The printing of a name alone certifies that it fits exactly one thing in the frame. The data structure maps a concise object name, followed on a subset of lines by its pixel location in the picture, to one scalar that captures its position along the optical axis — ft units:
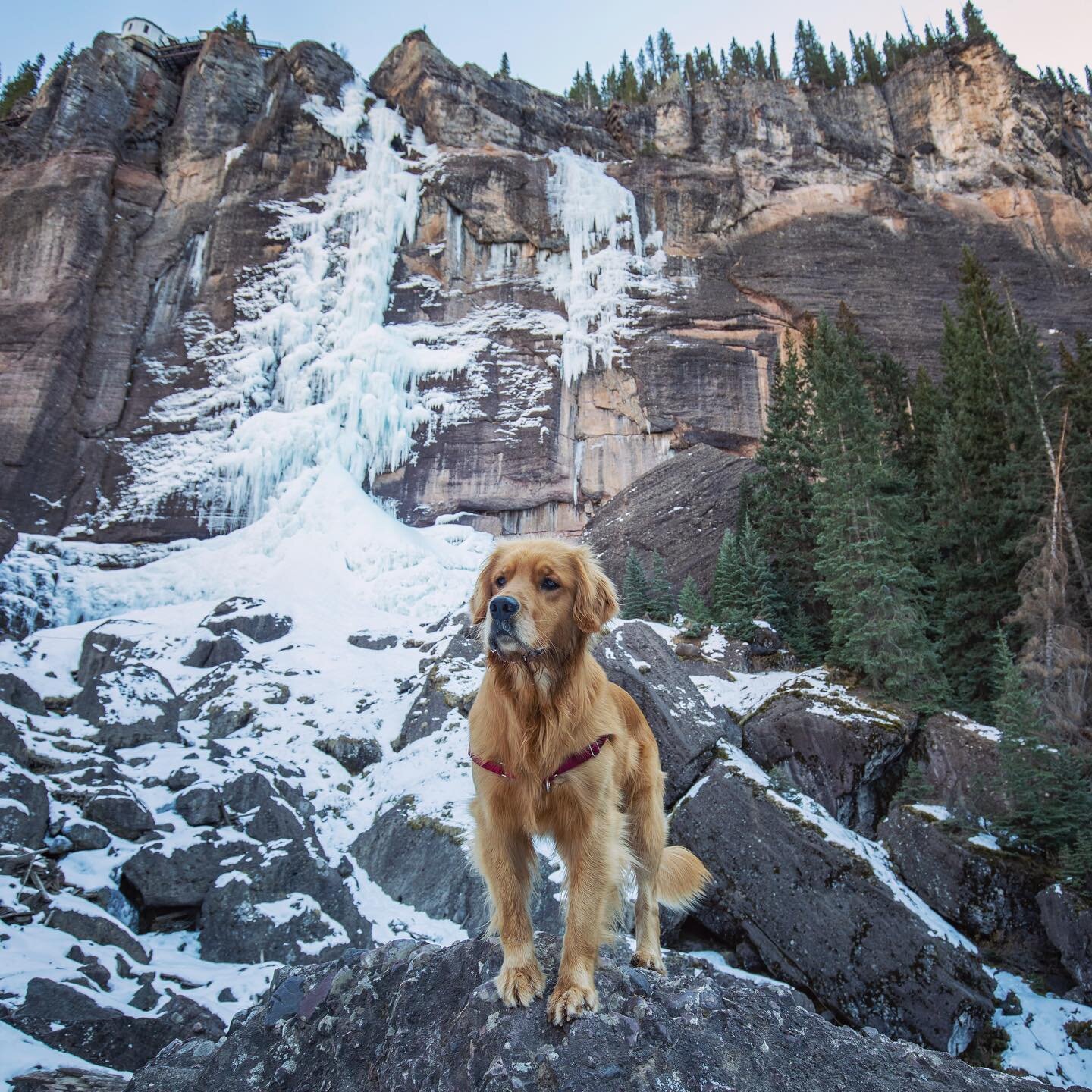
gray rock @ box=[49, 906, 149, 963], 21.79
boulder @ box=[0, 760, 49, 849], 24.91
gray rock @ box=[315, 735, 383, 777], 39.50
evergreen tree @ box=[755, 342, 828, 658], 51.47
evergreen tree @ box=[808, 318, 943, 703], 37.86
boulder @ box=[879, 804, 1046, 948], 26.30
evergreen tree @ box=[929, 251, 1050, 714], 46.78
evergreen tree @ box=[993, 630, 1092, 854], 26.96
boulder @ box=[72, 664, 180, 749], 36.11
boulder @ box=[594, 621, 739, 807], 30.27
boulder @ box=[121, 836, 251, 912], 25.89
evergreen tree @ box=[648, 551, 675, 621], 53.36
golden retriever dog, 7.26
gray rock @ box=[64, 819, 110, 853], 26.30
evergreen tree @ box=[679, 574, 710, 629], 45.53
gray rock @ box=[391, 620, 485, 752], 39.27
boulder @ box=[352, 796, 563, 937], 26.16
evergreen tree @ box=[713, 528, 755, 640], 44.55
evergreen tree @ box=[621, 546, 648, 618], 53.31
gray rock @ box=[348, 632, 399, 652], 54.13
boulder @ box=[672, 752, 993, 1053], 22.09
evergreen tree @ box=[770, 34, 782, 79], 137.08
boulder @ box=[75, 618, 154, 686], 47.27
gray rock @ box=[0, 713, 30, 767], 30.55
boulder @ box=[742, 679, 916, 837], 32.40
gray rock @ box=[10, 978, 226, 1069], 17.02
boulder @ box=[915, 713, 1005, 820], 29.81
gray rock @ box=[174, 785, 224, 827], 29.50
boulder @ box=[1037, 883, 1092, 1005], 23.35
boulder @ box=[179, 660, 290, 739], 41.91
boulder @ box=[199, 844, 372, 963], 24.80
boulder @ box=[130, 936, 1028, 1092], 6.61
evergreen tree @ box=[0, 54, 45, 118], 119.55
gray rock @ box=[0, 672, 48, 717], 36.81
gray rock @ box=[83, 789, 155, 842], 27.91
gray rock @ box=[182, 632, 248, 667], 49.67
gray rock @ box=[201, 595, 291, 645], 53.21
